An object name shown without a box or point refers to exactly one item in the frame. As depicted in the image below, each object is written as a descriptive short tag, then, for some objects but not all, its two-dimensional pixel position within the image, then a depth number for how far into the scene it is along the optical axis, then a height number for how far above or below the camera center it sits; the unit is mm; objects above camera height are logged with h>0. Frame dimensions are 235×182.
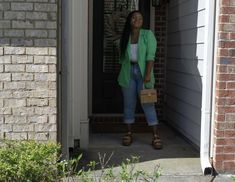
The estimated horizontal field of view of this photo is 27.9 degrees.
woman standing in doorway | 6125 -327
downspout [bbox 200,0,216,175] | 5094 -534
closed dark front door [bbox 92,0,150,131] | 7422 -134
